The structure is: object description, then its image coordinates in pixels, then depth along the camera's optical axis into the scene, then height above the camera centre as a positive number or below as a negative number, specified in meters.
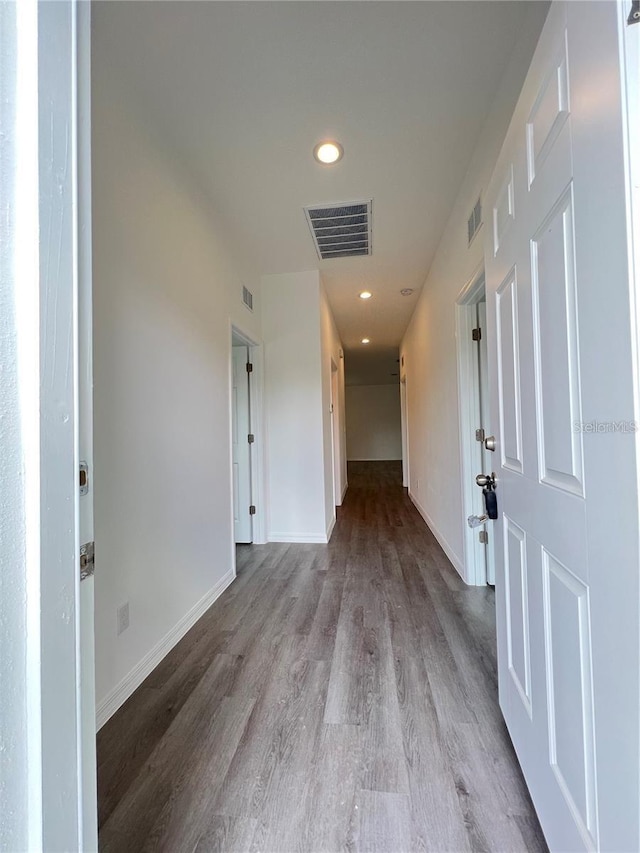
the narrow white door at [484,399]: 2.42 +0.22
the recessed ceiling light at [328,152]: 1.91 +1.56
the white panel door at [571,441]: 0.53 -0.03
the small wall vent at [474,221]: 2.02 +1.24
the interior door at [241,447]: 3.45 -0.11
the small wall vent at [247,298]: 3.04 +1.21
